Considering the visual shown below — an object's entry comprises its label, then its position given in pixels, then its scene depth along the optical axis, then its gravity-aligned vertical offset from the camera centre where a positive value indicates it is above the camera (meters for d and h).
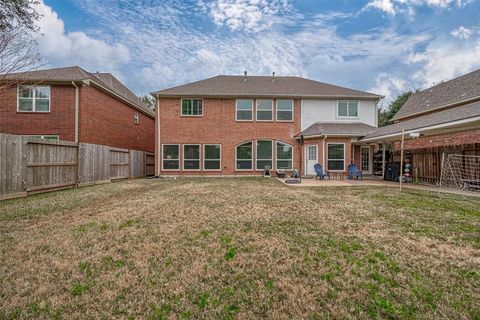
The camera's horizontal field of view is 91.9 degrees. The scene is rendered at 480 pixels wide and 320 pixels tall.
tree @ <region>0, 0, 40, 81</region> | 8.43 +4.64
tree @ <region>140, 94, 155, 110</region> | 41.49 +10.68
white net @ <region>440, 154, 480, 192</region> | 9.84 -0.57
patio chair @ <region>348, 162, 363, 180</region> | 13.97 -0.73
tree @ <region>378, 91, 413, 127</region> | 31.44 +7.36
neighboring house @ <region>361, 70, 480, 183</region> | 9.30 +1.47
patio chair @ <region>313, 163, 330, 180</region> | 13.66 -0.76
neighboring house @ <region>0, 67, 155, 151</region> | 12.48 +2.97
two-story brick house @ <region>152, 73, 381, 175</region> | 15.93 +2.29
